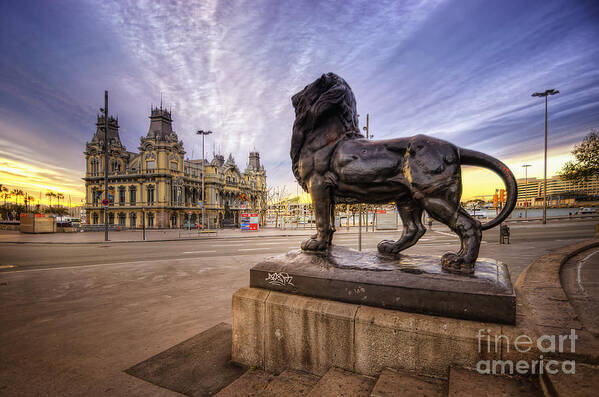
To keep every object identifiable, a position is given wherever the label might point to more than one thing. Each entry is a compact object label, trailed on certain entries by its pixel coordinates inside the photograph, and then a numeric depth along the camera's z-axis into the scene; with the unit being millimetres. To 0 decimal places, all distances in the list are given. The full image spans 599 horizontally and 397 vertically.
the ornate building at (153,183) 45656
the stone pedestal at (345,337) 1717
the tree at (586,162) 13804
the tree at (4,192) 65900
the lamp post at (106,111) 20220
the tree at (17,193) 78575
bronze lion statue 2189
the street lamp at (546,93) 24047
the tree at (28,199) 83925
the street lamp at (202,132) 37675
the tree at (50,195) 98750
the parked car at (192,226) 44509
